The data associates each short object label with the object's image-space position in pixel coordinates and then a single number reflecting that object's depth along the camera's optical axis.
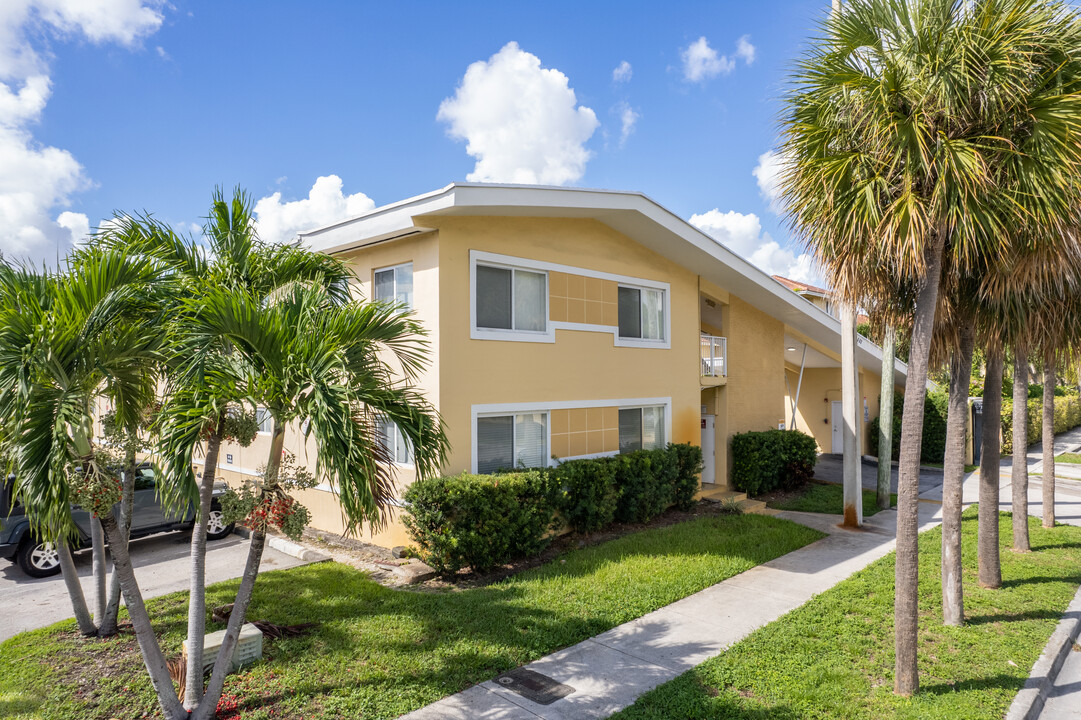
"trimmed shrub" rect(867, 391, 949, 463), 21.00
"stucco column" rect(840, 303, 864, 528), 12.64
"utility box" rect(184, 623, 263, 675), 5.96
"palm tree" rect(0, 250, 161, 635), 4.17
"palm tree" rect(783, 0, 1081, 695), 5.48
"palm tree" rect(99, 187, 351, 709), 4.37
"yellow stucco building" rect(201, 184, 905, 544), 9.94
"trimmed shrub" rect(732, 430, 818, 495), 15.58
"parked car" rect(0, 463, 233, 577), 9.27
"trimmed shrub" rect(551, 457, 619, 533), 10.78
